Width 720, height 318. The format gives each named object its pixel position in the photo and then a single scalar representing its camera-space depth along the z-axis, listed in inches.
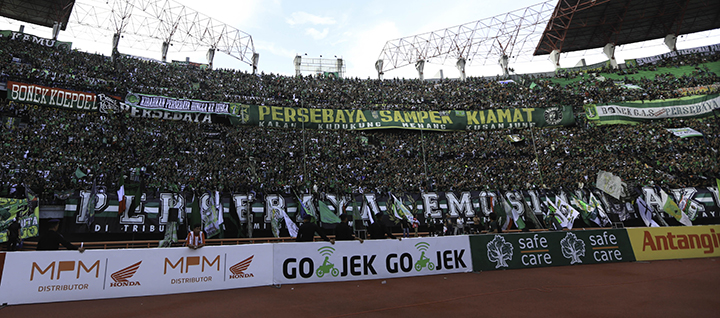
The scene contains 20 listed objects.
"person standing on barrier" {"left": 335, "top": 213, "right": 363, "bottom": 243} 384.2
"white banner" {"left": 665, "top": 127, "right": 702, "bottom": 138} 1201.9
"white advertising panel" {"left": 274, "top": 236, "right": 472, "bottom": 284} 352.2
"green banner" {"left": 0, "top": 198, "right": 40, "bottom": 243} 559.6
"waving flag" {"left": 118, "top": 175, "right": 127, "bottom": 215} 652.1
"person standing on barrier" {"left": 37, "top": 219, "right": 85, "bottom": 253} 301.0
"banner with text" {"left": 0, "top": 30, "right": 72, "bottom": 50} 1139.3
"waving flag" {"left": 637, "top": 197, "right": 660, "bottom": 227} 786.5
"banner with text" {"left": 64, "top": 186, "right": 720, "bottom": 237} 652.1
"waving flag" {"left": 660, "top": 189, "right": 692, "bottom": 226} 748.0
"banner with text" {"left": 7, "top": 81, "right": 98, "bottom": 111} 858.1
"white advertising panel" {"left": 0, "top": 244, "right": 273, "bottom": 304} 276.1
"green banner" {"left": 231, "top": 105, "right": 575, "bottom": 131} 1137.4
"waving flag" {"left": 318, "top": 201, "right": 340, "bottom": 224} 766.5
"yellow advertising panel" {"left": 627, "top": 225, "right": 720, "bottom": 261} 463.8
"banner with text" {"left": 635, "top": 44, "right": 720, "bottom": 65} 1836.9
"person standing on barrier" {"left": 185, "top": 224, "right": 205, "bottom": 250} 343.0
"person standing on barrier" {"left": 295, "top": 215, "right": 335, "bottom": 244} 370.3
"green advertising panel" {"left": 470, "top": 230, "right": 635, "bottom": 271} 416.5
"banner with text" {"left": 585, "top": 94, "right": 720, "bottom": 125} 1296.8
